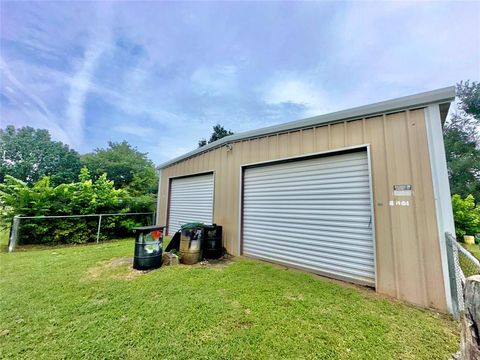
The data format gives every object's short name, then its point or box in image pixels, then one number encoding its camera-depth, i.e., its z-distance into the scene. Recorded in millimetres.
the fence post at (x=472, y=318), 1073
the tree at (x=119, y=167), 17791
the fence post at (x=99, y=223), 7359
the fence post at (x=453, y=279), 2438
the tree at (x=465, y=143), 14570
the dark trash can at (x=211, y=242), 5098
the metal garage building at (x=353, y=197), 2859
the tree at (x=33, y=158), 20953
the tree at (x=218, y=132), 22188
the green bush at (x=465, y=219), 8664
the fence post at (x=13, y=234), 5902
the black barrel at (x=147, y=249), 4250
